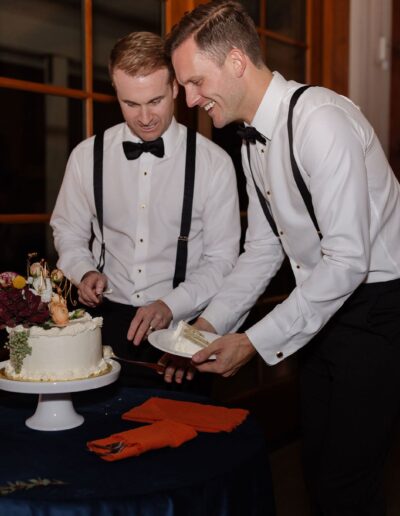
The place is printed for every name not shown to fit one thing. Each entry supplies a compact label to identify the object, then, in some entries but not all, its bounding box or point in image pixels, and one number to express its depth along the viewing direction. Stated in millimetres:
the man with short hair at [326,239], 1832
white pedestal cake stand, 1776
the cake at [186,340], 1898
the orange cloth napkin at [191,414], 1838
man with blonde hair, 2512
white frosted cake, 1817
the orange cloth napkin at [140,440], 1653
